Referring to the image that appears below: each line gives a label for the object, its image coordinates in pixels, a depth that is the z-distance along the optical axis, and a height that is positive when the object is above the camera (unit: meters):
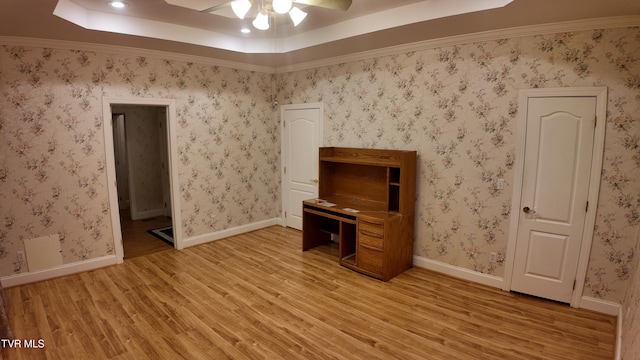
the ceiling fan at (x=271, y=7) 2.21 +0.92
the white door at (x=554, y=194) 3.01 -0.50
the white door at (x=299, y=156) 5.09 -0.29
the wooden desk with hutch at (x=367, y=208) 3.74 -0.85
